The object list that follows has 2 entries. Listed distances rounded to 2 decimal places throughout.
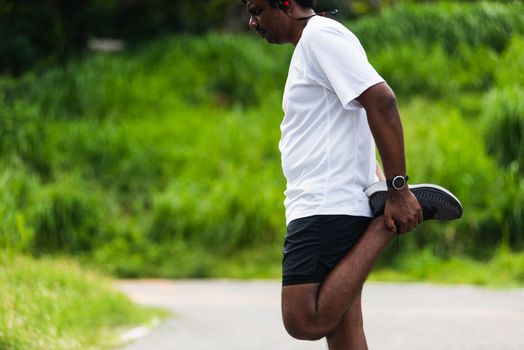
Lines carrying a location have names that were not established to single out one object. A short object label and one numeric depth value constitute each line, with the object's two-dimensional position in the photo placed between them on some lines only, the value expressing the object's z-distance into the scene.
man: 3.85
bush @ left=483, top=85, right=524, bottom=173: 14.14
